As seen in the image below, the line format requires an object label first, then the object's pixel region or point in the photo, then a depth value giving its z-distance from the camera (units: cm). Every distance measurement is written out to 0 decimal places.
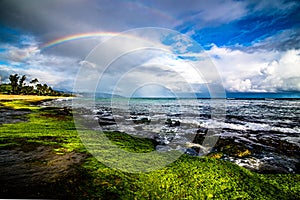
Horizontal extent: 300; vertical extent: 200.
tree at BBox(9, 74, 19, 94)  9072
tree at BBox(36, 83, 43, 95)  11926
